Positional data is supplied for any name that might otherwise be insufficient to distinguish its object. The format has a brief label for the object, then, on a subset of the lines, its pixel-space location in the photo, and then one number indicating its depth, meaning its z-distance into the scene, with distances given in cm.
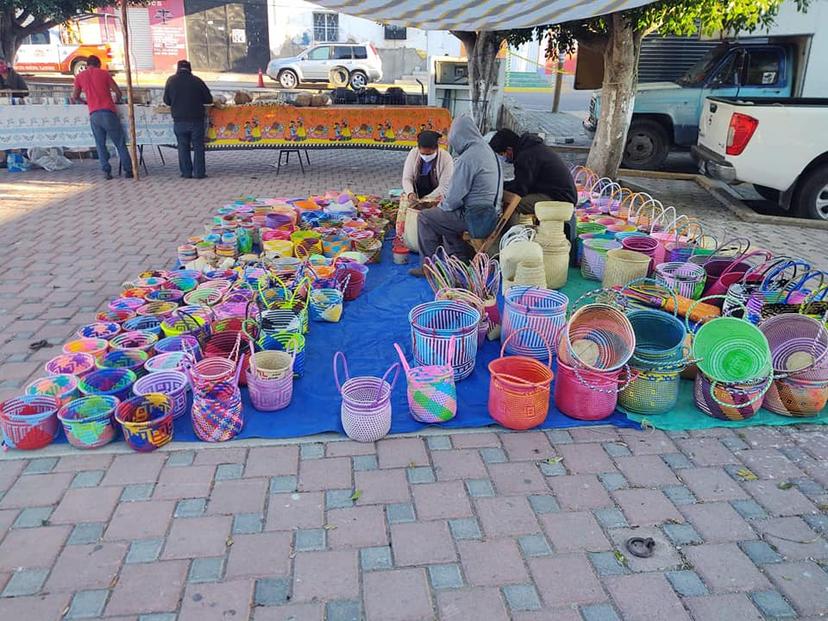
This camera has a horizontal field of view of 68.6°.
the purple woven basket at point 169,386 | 319
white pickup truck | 656
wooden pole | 810
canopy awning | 513
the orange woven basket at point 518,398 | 311
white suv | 2167
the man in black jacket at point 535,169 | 551
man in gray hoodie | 484
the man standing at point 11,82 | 998
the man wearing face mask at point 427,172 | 582
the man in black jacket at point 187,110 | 866
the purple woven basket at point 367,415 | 306
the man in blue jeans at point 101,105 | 866
